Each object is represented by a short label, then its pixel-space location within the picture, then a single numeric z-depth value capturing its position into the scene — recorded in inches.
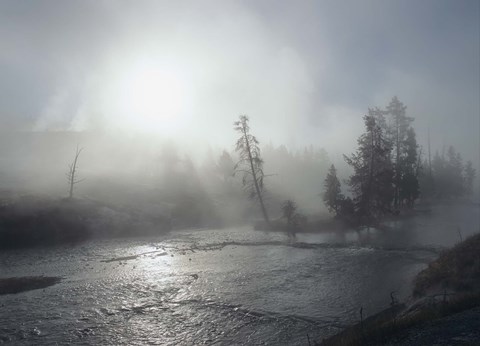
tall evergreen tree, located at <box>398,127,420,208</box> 2359.7
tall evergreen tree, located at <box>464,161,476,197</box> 4206.0
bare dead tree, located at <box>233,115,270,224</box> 1887.3
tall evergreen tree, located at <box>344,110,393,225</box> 1675.7
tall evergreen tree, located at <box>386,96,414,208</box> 2603.3
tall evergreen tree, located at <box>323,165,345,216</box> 2022.6
